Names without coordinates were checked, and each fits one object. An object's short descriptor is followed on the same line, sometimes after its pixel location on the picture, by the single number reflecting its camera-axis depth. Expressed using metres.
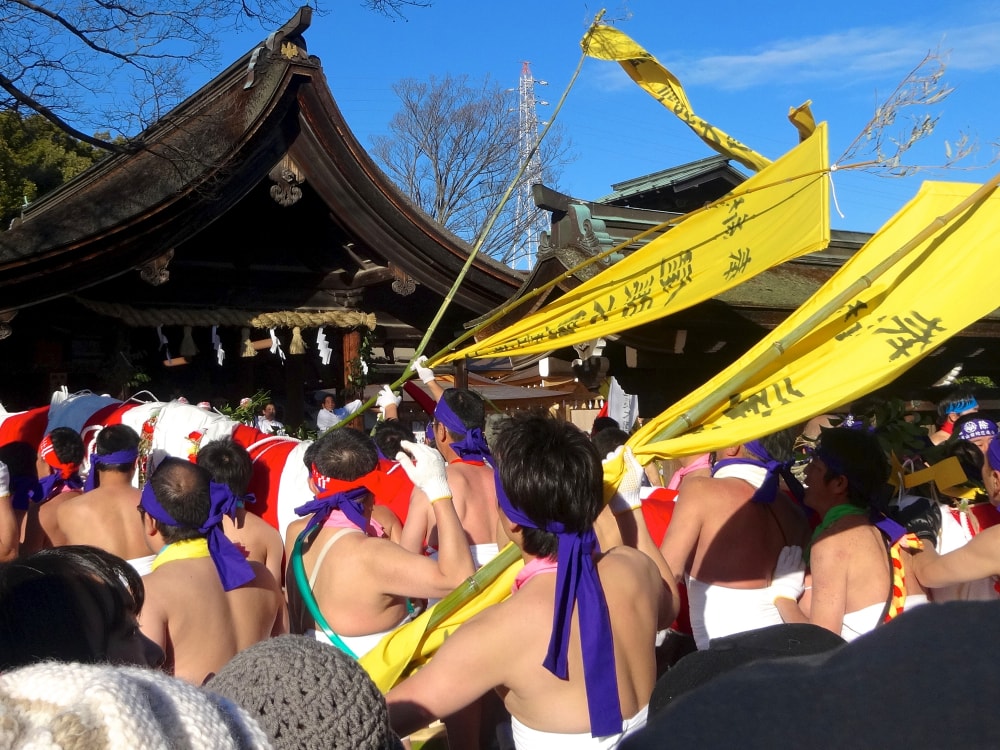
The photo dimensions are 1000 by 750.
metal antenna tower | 25.98
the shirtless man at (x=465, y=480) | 4.17
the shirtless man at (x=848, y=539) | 3.07
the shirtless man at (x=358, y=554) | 3.15
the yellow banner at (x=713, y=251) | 3.82
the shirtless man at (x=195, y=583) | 3.01
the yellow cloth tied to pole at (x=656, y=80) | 4.75
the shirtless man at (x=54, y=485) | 4.89
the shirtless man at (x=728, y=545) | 3.66
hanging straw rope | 7.18
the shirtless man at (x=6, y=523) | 4.38
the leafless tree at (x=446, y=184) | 26.53
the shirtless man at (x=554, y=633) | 2.11
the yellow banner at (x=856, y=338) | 2.53
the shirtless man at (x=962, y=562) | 2.92
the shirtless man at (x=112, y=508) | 4.45
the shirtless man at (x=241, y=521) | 4.09
